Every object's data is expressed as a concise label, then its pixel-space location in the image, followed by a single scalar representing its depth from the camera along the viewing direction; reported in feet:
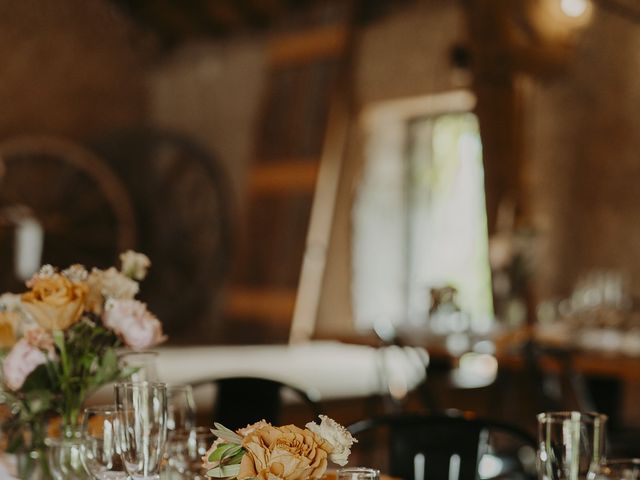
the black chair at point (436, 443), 8.07
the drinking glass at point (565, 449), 5.53
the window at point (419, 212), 23.73
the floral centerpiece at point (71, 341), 6.19
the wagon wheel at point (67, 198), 28.71
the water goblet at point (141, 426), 5.12
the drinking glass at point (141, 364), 6.78
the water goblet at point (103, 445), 5.21
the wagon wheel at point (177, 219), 29.63
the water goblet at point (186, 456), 6.17
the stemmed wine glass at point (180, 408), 6.50
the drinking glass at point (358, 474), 4.24
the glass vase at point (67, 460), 6.12
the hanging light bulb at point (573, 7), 13.78
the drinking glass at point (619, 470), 5.51
